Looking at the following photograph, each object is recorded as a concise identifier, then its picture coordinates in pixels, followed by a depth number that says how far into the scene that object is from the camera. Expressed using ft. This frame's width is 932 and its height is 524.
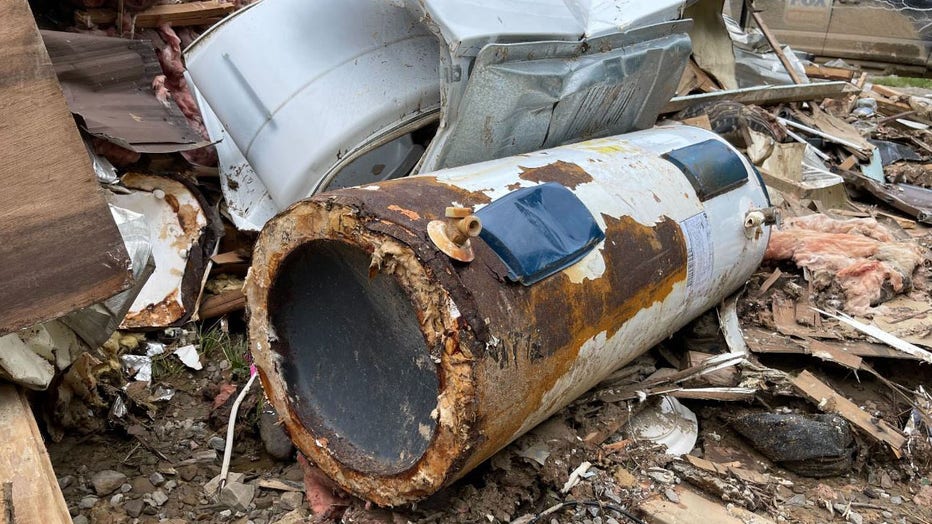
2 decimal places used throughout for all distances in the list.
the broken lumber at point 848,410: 9.45
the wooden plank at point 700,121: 15.56
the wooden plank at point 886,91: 25.98
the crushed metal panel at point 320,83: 9.95
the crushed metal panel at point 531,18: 8.60
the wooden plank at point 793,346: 10.73
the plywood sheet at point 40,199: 6.23
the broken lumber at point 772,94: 16.52
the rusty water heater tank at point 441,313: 6.29
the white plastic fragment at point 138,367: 10.27
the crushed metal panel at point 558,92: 9.07
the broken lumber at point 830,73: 24.68
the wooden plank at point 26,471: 5.69
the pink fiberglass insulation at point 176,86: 12.85
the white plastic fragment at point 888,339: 10.61
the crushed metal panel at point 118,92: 11.09
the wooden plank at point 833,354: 10.52
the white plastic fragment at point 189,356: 10.77
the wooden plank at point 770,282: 11.99
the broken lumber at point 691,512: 7.89
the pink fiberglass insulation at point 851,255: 12.03
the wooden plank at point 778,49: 20.36
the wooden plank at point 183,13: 14.07
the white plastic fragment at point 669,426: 9.28
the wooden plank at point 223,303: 11.67
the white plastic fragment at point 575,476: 8.03
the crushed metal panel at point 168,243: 11.23
